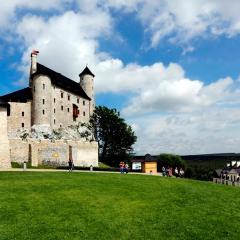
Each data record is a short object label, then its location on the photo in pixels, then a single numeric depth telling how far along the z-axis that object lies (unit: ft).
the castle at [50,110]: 157.58
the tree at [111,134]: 225.36
